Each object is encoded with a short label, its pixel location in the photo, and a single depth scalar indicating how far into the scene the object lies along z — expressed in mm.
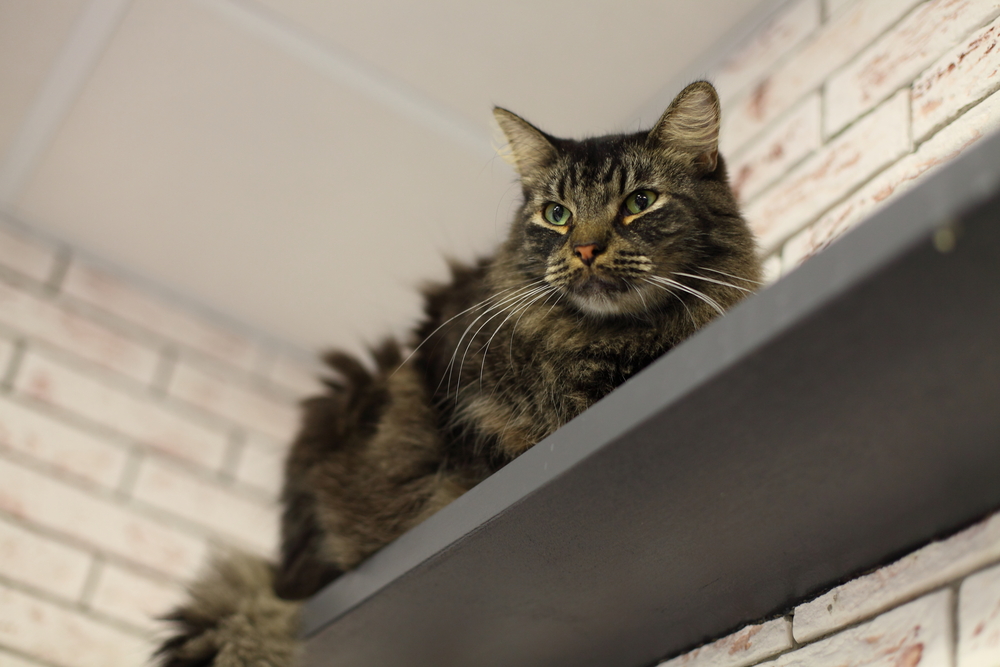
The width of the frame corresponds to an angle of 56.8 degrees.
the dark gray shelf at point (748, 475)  680
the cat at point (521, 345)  1203
